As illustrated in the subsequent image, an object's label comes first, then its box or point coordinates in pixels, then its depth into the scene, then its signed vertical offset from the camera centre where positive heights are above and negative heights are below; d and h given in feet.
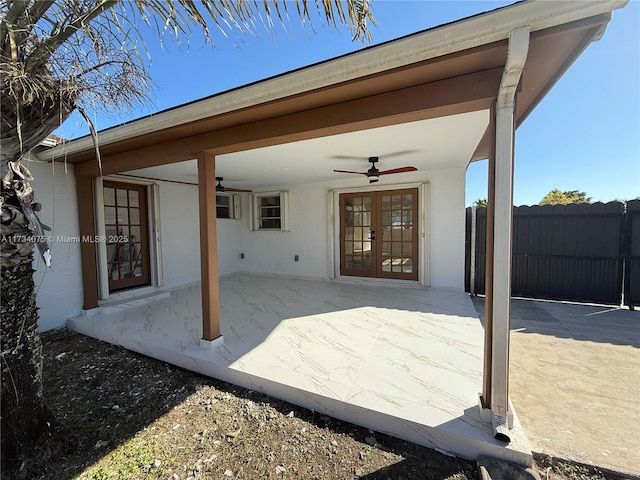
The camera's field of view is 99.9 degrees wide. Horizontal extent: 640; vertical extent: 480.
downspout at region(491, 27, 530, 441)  5.18 -0.58
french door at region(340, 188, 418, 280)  18.02 -0.31
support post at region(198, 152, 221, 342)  9.02 -0.48
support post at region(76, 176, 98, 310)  12.79 -0.28
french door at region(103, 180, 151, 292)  15.08 -0.04
